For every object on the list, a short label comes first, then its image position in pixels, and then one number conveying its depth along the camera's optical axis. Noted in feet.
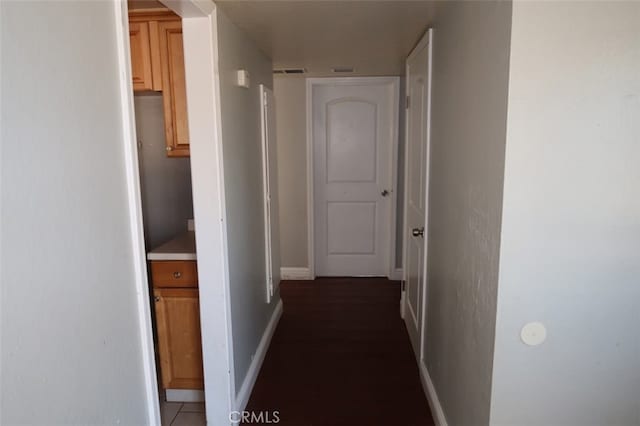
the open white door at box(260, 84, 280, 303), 9.57
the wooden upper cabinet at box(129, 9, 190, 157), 6.89
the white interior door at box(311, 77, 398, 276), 14.12
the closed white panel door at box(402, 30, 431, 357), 7.98
